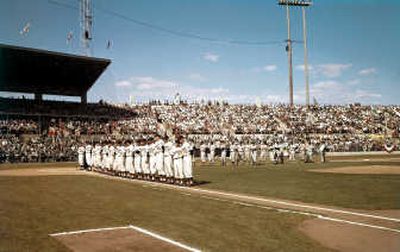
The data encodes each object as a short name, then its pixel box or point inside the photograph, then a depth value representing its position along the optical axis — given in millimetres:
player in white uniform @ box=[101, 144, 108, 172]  25228
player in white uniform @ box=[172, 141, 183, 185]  17078
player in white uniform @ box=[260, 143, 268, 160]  38888
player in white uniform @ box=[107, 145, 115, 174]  24161
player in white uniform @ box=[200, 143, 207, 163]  34209
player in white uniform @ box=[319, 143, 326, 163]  32094
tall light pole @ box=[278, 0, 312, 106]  59469
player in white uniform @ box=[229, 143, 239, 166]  31362
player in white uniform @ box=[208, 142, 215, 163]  34206
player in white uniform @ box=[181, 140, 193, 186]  16922
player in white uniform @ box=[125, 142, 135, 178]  21547
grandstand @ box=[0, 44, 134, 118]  42812
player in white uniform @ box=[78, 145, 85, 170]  28759
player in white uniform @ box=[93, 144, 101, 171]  26625
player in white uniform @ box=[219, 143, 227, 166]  31072
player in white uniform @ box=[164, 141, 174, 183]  17781
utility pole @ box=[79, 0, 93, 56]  45769
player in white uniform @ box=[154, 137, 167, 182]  18594
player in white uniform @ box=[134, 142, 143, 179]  20828
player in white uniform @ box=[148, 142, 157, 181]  19062
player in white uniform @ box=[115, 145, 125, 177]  22609
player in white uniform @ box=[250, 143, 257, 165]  30578
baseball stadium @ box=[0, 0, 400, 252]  7586
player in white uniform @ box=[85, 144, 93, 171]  28394
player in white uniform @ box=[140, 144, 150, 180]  19984
